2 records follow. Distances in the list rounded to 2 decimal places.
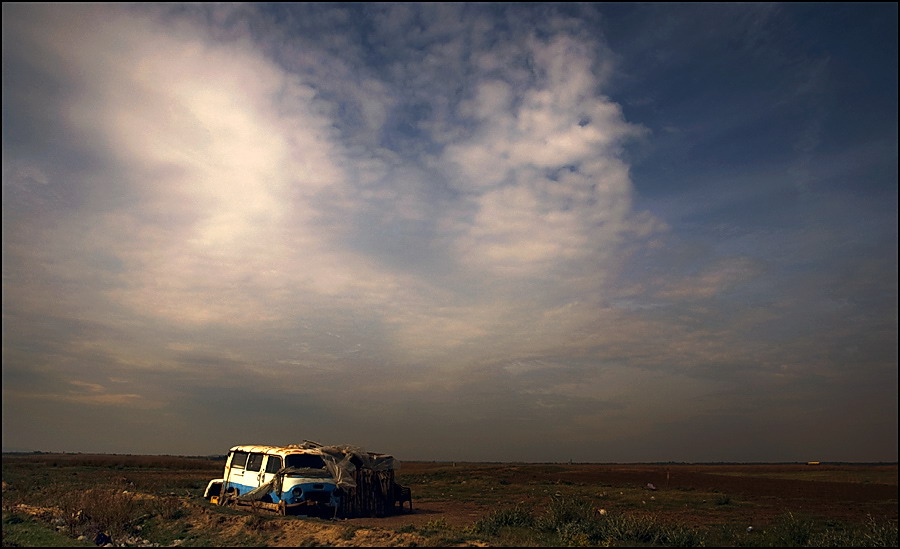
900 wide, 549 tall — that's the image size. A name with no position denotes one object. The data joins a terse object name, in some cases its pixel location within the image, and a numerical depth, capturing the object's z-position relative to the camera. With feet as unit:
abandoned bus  69.77
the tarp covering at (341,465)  71.41
